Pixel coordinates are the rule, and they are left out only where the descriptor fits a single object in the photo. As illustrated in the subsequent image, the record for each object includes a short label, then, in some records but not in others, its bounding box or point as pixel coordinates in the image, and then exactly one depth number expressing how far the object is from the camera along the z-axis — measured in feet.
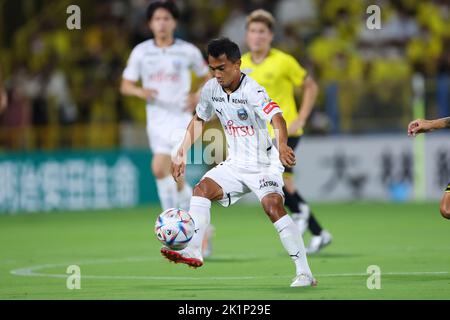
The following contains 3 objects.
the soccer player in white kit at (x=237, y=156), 58.34
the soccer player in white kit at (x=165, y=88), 83.41
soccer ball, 58.65
